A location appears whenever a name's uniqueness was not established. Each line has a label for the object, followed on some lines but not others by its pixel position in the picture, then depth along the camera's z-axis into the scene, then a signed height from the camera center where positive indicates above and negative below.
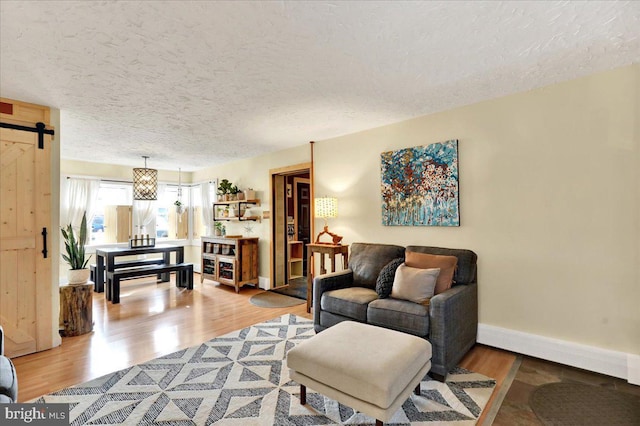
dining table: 4.76 -0.59
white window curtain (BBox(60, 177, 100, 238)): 5.56 +0.42
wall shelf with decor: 5.60 +0.19
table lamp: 4.03 +0.12
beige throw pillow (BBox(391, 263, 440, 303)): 2.67 -0.60
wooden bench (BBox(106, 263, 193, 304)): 4.67 -0.86
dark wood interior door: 6.53 +0.02
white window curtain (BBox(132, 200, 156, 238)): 6.46 +0.07
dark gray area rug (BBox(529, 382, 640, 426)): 1.89 -1.25
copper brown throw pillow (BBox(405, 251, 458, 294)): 2.78 -0.45
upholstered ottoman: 1.68 -0.87
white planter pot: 3.48 -0.62
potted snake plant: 3.49 -0.46
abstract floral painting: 3.19 +0.34
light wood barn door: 2.85 -0.19
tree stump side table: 3.36 -0.98
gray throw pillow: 2.92 -0.60
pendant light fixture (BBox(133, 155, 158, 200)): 5.14 +0.63
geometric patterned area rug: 1.92 -1.24
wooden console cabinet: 5.28 -0.74
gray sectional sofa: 2.38 -0.77
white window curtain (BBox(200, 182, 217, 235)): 6.77 +0.30
